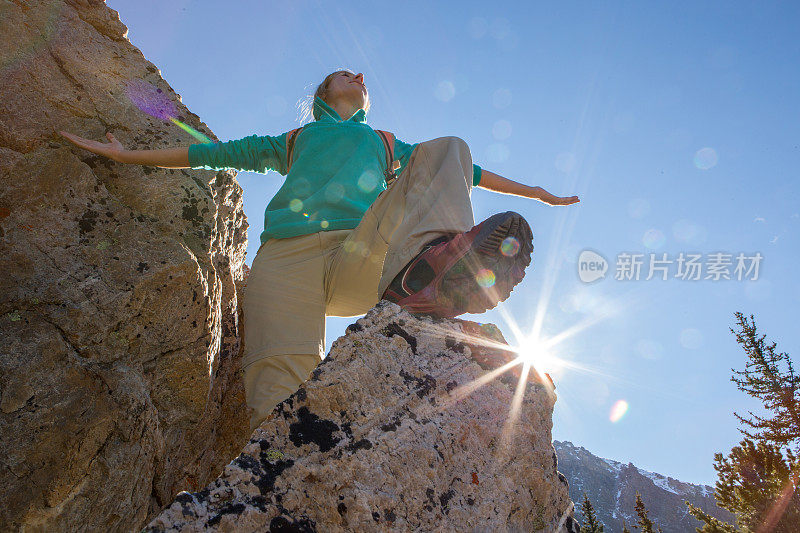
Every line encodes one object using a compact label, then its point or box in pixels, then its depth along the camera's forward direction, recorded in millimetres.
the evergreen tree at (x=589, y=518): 23095
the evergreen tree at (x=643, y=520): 20947
